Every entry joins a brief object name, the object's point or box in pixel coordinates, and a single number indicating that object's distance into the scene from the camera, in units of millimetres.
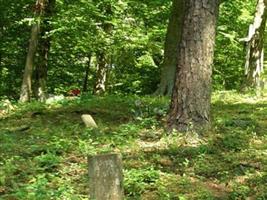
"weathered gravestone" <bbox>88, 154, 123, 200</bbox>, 4984
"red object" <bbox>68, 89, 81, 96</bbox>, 17228
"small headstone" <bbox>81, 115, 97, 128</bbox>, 9409
